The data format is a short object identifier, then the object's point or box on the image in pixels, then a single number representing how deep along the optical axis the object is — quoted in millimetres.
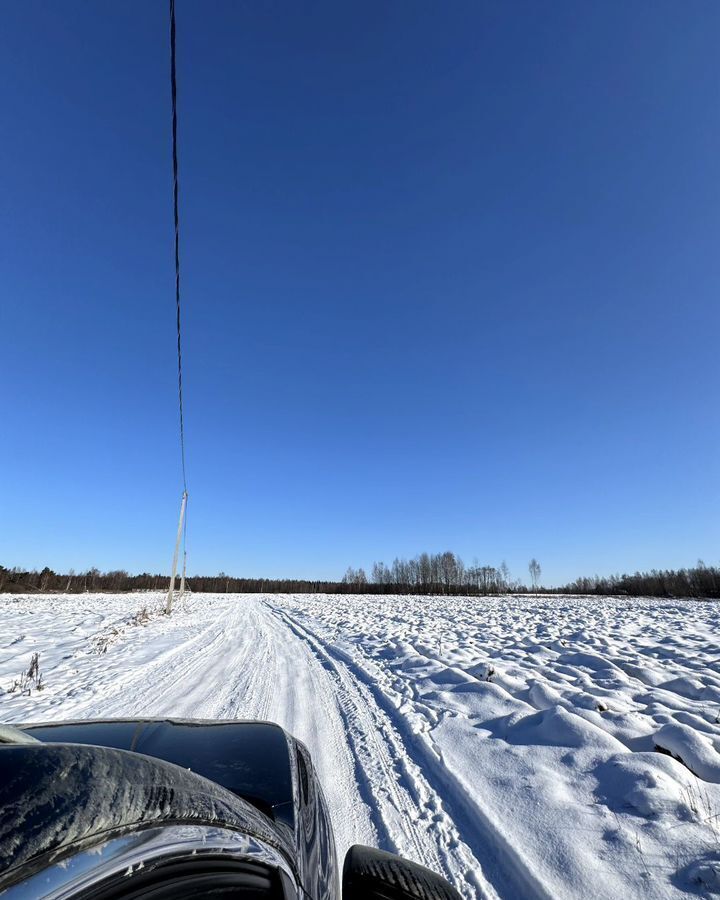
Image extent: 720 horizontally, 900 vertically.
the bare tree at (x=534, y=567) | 109594
